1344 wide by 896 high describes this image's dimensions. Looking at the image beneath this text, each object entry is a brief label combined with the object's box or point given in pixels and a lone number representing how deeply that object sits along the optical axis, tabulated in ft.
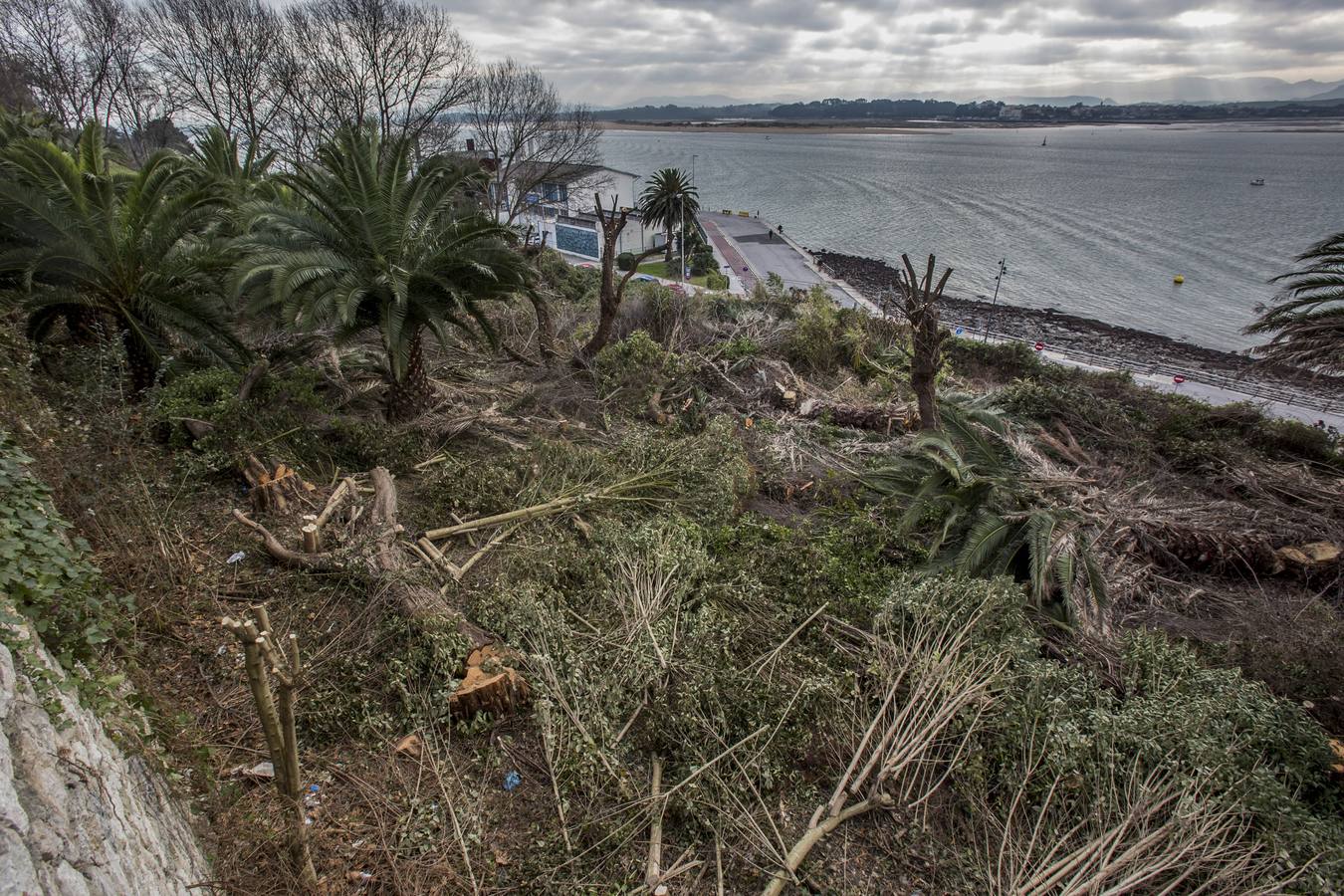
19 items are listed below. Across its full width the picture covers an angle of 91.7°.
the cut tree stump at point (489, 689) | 15.51
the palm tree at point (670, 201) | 120.88
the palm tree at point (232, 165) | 38.34
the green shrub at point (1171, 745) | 13.92
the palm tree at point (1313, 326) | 38.29
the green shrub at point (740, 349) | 47.06
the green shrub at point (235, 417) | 22.67
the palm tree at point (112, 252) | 23.95
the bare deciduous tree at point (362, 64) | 72.69
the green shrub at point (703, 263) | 133.90
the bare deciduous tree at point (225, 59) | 71.00
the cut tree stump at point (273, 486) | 20.92
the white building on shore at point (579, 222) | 136.56
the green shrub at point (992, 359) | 59.47
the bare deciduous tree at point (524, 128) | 93.35
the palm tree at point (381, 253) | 26.12
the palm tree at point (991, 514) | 21.43
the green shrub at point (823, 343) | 50.16
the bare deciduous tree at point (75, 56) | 70.69
